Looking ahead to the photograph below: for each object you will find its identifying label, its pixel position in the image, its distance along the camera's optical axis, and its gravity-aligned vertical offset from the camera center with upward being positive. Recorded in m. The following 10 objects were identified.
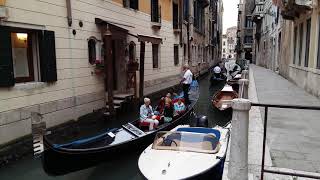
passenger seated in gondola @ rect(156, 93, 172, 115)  8.03 -1.18
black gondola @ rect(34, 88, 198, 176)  4.99 -1.54
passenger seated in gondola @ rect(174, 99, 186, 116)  8.45 -1.34
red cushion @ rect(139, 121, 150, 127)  7.09 -1.45
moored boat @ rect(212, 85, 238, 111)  10.86 -1.42
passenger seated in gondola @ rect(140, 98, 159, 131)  7.04 -1.31
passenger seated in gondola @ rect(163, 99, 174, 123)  7.89 -1.32
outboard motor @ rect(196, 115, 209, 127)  6.61 -1.33
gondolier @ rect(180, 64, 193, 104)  11.52 -0.83
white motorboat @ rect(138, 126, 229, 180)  4.25 -1.40
